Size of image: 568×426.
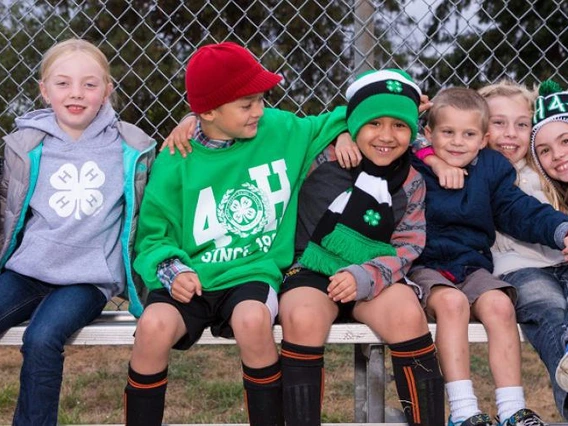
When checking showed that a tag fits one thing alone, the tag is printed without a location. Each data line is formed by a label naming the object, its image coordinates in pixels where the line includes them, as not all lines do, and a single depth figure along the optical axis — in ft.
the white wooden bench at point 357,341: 8.95
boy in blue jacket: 8.93
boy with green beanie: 8.52
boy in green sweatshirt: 8.66
